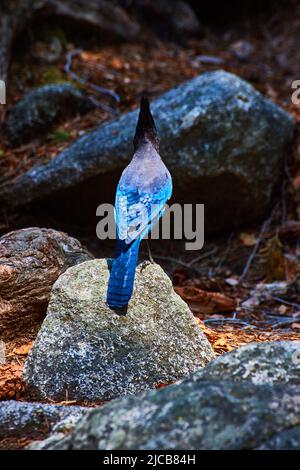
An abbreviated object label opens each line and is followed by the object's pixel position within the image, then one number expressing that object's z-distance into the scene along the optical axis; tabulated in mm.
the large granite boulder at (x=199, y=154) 11977
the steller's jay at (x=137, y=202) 7219
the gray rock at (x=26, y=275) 7832
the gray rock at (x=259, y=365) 5254
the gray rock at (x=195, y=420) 4488
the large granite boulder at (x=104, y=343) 6977
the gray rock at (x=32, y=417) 5539
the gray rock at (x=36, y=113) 14109
